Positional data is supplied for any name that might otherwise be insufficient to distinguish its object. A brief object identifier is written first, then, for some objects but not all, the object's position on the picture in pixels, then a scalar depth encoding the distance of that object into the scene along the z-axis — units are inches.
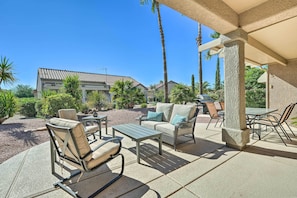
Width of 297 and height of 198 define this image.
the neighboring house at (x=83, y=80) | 717.9
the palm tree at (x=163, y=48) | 420.4
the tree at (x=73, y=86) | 371.9
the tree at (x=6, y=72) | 278.4
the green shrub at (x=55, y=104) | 296.8
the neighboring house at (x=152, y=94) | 1256.2
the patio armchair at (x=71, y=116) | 148.8
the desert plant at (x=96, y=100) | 462.7
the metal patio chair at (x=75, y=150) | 72.7
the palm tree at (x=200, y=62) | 479.0
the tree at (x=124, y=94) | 466.9
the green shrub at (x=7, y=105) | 272.9
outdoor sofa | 140.9
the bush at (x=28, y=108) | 395.8
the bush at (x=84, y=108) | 392.2
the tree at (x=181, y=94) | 435.8
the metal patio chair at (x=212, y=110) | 203.9
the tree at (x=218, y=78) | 981.2
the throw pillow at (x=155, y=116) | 181.2
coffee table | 112.1
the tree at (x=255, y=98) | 363.3
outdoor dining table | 154.5
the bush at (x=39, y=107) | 337.2
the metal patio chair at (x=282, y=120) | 146.7
